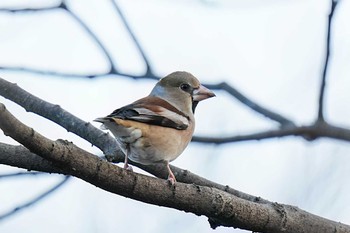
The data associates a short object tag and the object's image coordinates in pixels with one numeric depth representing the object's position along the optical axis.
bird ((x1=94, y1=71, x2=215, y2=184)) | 7.07
